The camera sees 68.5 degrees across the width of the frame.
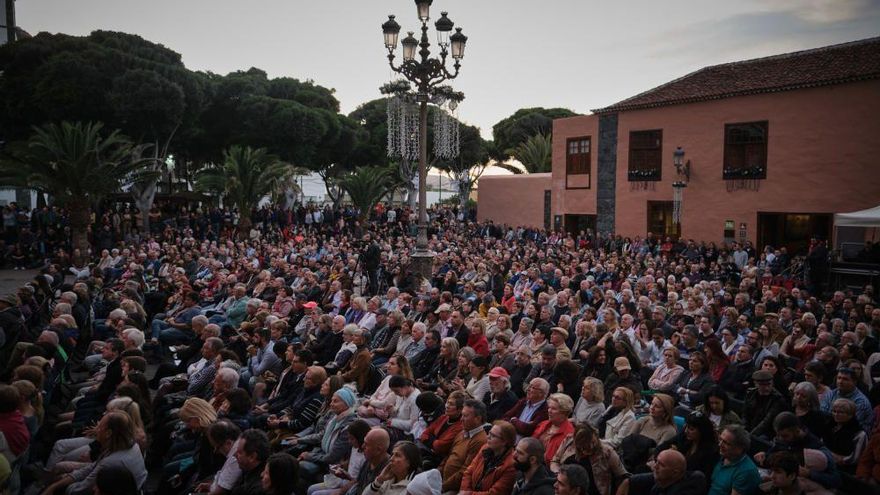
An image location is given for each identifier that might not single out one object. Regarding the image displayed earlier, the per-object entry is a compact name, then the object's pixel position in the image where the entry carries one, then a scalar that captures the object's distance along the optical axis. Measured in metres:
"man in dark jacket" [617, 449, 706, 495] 4.28
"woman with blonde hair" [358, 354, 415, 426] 5.95
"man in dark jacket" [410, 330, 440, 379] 8.19
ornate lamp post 12.84
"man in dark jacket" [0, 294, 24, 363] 8.00
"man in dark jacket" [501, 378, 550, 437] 5.66
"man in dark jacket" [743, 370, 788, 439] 5.77
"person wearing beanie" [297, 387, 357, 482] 5.53
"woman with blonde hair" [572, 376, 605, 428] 5.82
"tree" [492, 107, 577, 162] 48.53
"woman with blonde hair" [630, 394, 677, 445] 5.23
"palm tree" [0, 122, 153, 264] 19.31
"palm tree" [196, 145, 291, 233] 24.56
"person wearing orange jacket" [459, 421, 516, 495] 4.61
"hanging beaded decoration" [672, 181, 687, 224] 21.69
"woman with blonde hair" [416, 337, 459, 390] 7.49
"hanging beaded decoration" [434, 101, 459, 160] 14.77
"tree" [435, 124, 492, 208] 46.44
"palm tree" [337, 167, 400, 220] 29.34
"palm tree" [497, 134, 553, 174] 37.22
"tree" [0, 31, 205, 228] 24.84
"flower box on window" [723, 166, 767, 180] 20.38
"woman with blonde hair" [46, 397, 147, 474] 5.19
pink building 18.48
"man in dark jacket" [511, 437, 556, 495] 4.38
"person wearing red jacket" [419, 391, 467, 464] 5.42
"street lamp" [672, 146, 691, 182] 21.40
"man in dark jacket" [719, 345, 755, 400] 7.04
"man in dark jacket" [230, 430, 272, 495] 4.56
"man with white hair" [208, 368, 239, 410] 6.31
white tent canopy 13.71
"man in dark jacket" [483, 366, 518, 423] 6.19
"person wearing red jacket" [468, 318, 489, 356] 8.41
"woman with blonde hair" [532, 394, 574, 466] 5.22
